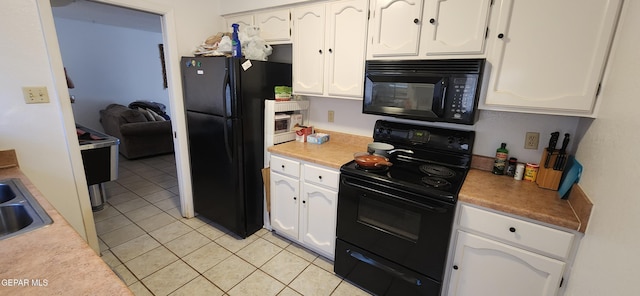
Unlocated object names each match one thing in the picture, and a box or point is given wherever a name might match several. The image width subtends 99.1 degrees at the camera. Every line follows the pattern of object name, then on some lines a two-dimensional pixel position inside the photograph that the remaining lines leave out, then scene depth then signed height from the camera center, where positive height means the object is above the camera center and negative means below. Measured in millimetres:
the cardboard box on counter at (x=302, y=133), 2463 -408
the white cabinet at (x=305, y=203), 1998 -898
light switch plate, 1662 -92
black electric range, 1508 -719
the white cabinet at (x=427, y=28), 1513 +366
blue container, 2143 +306
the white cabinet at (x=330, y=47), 1936 +297
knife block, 1517 -444
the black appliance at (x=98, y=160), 2600 -768
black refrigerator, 2152 -382
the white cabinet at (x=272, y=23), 2287 +535
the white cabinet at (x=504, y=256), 1272 -798
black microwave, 1534 +8
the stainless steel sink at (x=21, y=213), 1080 -540
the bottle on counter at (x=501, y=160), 1739 -420
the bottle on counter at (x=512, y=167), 1724 -462
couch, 4312 -780
